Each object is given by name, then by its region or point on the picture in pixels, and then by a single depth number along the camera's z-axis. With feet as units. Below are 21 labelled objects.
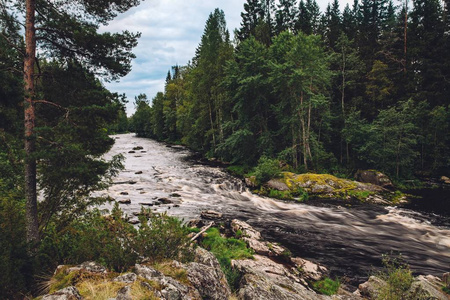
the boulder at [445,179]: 77.64
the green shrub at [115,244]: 19.11
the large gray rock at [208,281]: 17.58
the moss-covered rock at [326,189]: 65.10
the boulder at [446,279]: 26.94
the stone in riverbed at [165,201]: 56.73
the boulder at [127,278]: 15.03
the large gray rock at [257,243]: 34.23
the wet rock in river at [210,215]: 48.70
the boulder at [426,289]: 21.32
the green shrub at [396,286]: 21.08
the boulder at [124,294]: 12.68
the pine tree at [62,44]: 20.56
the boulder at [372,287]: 24.56
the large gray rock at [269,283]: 18.94
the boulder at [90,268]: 16.88
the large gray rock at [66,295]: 12.56
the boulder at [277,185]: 69.92
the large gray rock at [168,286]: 14.42
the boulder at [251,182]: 75.46
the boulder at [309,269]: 29.63
